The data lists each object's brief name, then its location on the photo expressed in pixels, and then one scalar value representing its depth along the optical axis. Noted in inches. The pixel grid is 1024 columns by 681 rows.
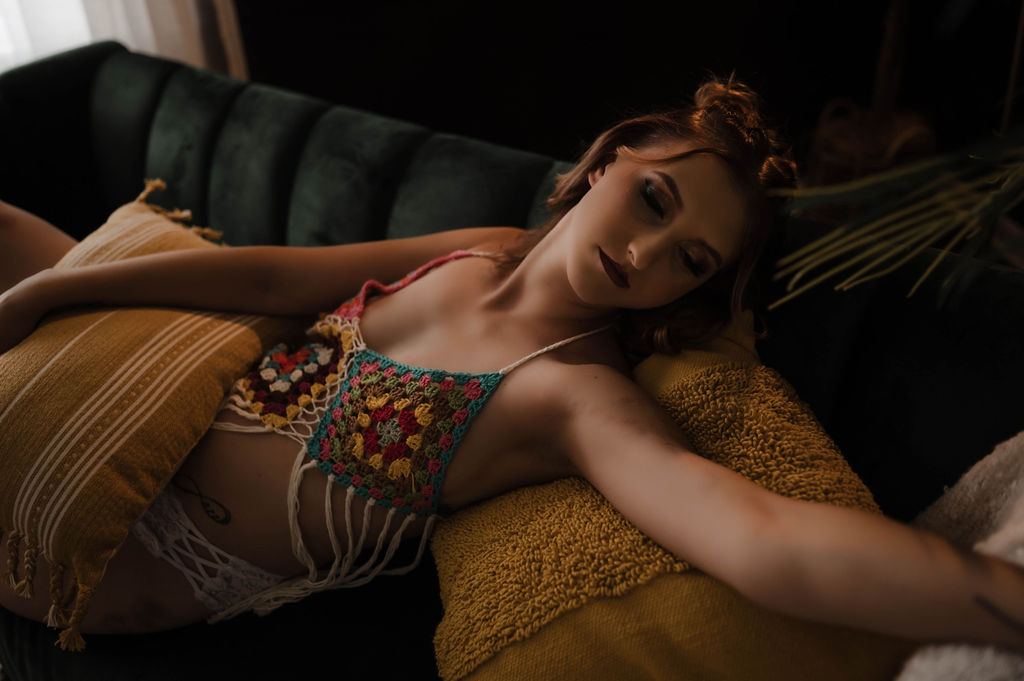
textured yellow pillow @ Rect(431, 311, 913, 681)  29.3
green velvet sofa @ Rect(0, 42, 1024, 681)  36.3
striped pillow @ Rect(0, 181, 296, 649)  37.6
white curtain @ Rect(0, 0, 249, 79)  79.0
